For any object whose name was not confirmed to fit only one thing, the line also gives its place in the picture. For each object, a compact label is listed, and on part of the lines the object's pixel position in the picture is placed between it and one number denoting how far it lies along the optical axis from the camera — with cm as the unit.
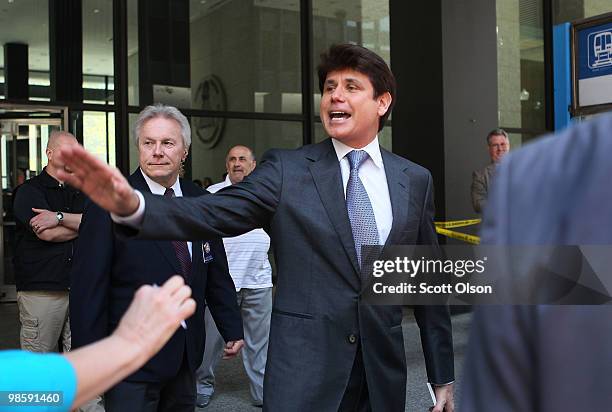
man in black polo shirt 452
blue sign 548
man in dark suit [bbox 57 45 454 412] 232
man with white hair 272
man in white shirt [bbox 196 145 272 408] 530
